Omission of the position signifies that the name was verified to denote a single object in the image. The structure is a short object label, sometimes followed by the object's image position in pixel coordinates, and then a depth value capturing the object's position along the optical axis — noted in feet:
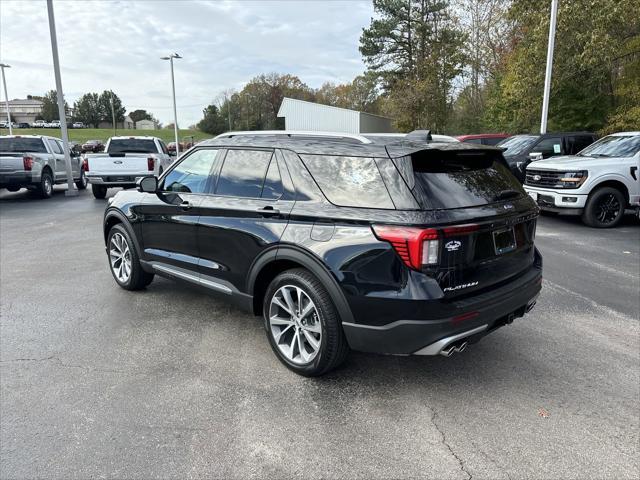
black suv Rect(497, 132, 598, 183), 41.06
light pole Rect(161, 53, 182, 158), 134.00
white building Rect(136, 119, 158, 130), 442.50
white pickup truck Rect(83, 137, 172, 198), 44.62
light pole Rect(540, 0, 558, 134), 52.39
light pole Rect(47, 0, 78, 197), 52.49
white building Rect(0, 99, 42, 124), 428.03
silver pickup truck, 44.91
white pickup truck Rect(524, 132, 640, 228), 30.58
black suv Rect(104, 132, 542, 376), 9.40
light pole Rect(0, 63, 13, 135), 124.51
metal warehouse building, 145.07
